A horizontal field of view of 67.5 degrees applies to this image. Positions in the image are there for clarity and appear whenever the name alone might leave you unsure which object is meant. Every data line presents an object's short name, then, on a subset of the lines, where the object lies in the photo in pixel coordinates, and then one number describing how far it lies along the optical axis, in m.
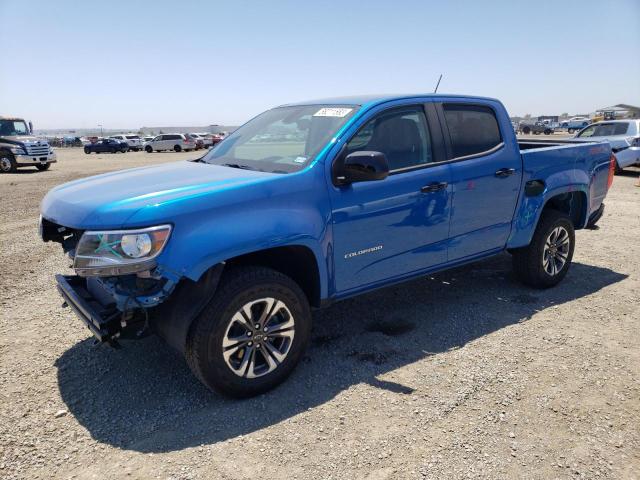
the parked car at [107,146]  45.84
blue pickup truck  2.77
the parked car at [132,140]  48.97
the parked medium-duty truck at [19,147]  20.09
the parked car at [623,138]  13.91
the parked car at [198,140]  43.72
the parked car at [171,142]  41.91
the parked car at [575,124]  65.68
